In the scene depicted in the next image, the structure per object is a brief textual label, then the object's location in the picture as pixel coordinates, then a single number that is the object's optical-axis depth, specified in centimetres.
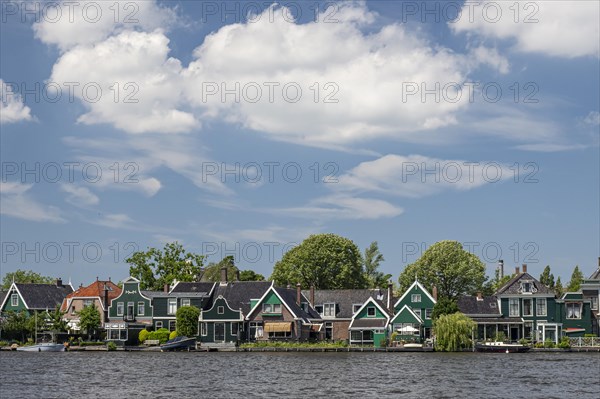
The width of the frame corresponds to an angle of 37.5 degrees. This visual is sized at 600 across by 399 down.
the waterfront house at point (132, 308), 10475
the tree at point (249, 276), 13512
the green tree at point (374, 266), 13662
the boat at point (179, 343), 9500
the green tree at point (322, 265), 11975
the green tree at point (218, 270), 13612
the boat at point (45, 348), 9588
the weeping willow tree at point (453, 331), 8700
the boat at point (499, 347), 8775
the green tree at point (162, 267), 12300
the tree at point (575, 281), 13504
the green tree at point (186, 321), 9838
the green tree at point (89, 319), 10281
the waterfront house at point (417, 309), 9688
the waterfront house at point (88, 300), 10862
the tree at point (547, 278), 15025
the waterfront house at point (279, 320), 9838
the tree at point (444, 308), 9369
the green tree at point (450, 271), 11906
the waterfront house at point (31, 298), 11269
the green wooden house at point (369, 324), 9650
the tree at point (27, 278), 16212
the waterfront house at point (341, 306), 10238
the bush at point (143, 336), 10150
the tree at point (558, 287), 14076
